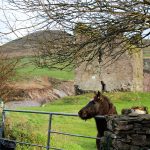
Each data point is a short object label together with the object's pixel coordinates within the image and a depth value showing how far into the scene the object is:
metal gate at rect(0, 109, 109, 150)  7.64
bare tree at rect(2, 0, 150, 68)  8.77
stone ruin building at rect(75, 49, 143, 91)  38.62
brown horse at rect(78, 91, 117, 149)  8.40
